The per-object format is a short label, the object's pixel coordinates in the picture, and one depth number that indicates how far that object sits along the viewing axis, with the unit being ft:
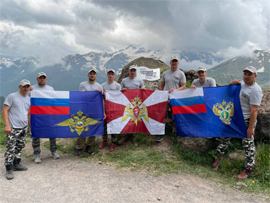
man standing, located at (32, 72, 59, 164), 21.01
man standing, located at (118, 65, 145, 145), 23.79
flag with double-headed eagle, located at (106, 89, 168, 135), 23.32
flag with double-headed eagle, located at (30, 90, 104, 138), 21.20
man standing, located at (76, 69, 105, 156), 22.86
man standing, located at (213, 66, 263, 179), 15.72
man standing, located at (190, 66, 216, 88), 20.31
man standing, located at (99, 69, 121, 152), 22.86
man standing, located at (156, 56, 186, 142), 22.27
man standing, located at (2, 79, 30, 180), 16.94
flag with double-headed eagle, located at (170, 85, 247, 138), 18.22
